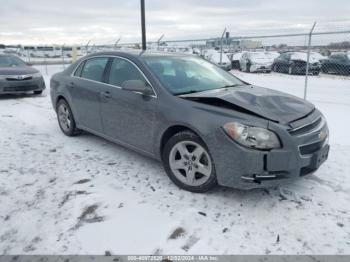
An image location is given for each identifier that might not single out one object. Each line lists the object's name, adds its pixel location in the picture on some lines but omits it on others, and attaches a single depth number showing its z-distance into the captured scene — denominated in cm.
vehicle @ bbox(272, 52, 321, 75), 1873
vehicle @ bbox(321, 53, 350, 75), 1809
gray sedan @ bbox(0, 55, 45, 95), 974
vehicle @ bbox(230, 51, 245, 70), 2231
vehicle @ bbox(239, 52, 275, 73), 1978
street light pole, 1154
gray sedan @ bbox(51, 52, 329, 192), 321
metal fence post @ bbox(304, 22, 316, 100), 793
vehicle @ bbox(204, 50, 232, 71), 2009
